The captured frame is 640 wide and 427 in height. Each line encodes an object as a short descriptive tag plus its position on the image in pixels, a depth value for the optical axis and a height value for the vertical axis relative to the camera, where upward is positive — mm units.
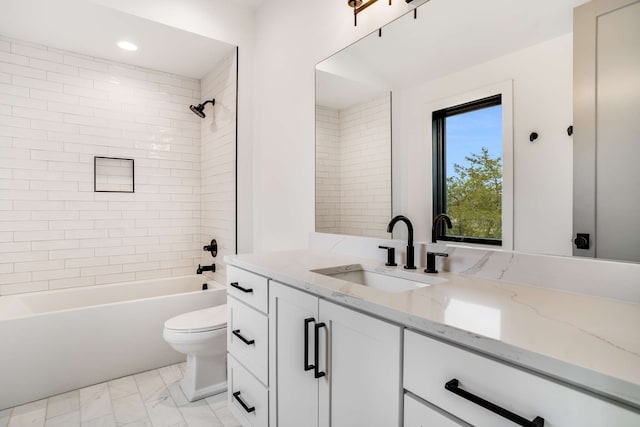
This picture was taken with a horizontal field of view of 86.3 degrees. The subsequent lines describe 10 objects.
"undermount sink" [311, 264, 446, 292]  1333 -285
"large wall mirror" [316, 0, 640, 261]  1112 +458
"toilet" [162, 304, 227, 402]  2100 -862
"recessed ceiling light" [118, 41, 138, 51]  2777 +1369
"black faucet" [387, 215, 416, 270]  1483 -157
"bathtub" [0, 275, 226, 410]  2119 -869
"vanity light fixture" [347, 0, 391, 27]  1757 +1088
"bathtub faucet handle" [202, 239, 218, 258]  3229 -347
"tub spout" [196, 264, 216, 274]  3230 -539
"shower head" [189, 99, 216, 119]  3285 +1000
